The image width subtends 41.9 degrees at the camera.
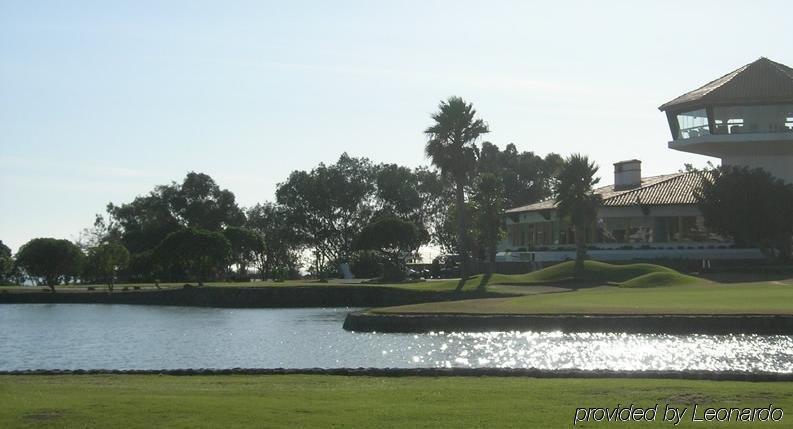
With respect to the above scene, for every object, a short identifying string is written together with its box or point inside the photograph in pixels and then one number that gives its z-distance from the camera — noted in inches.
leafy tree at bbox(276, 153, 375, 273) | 4259.4
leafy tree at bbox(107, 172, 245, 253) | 4530.0
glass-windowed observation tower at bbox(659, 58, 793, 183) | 2792.8
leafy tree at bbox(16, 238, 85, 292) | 3228.3
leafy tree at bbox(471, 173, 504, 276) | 2844.5
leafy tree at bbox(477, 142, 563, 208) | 4707.2
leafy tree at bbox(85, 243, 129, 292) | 3216.0
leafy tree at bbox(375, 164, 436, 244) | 4308.6
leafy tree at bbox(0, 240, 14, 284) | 3831.2
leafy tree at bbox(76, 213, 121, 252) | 4864.2
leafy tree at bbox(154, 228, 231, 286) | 3097.9
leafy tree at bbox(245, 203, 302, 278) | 4311.0
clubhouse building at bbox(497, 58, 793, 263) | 2800.2
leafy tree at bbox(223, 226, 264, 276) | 3499.0
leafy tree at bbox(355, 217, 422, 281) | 3161.9
